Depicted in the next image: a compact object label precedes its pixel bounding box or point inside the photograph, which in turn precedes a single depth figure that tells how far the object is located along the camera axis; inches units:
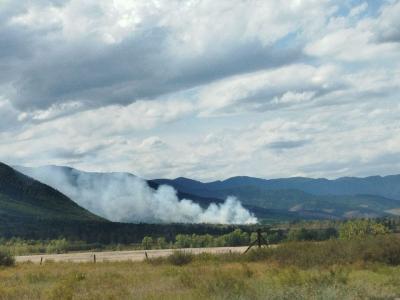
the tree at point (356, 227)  3846.0
